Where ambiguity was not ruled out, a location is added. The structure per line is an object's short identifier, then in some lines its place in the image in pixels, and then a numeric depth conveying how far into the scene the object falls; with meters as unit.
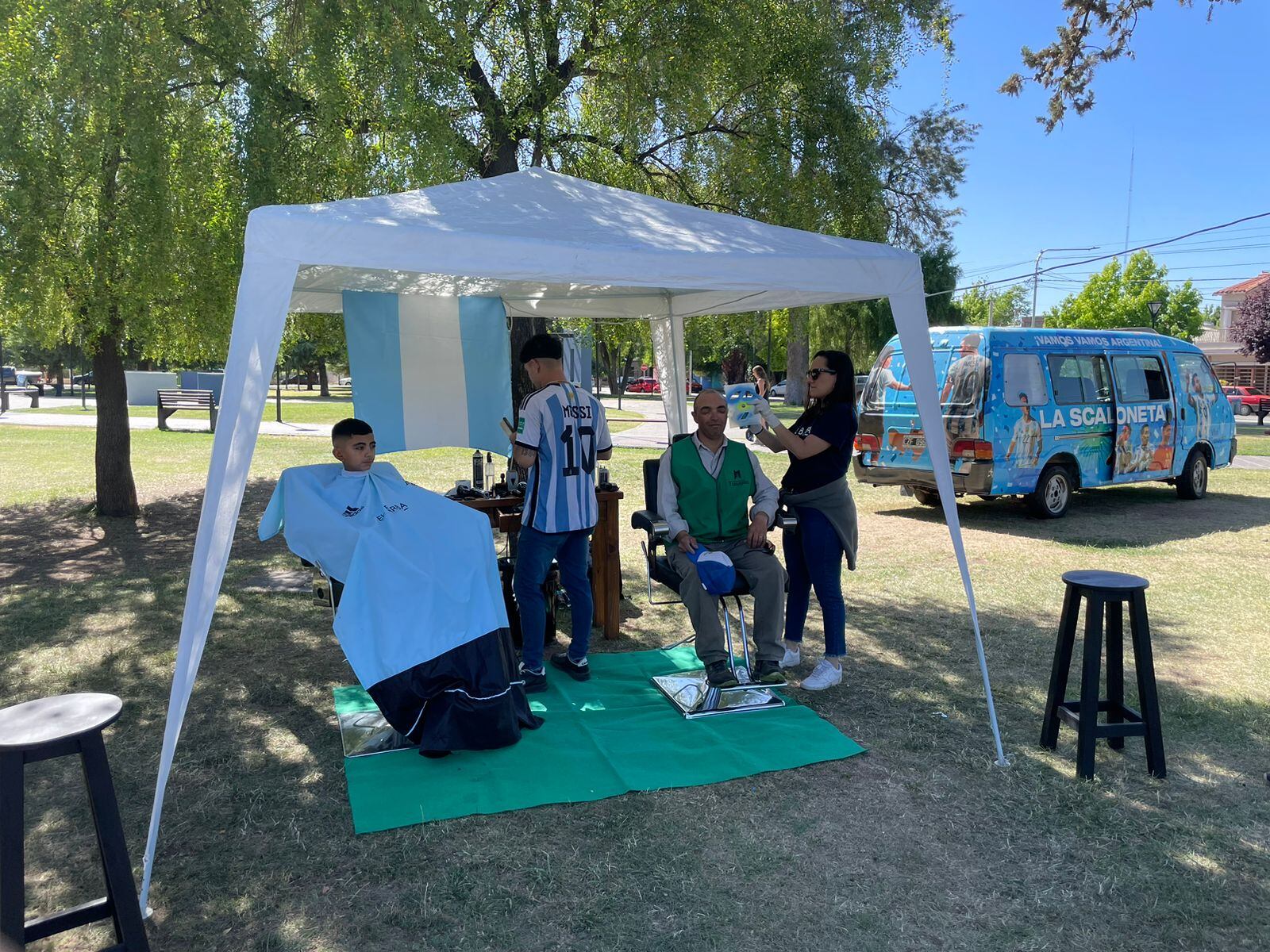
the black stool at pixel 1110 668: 3.44
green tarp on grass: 3.34
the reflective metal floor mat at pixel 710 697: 4.18
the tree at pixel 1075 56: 7.24
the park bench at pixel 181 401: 19.62
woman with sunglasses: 4.35
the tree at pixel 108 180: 5.06
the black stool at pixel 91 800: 2.23
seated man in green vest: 4.25
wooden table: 4.91
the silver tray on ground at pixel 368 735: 3.75
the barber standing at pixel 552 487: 4.30
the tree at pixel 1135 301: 44.31
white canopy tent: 2.80
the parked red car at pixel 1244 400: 30.81
